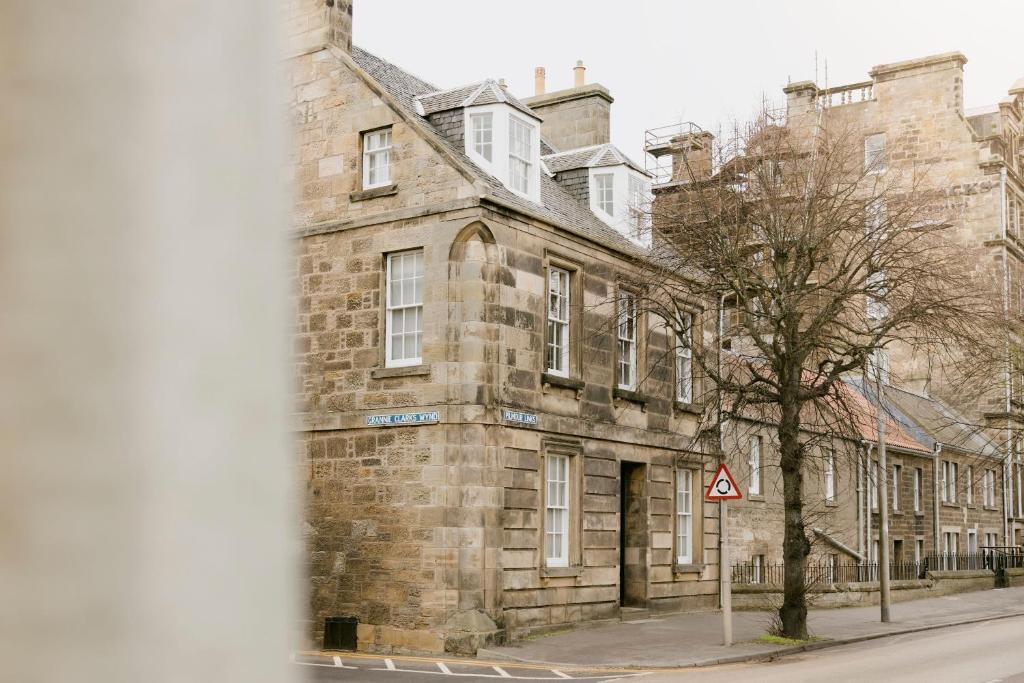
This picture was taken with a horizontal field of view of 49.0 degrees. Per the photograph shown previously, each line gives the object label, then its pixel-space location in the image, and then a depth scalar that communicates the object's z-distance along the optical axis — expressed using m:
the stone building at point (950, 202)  44.28
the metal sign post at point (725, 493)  19.39
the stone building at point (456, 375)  19.53
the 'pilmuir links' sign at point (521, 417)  19.94
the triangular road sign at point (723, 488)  19.45
